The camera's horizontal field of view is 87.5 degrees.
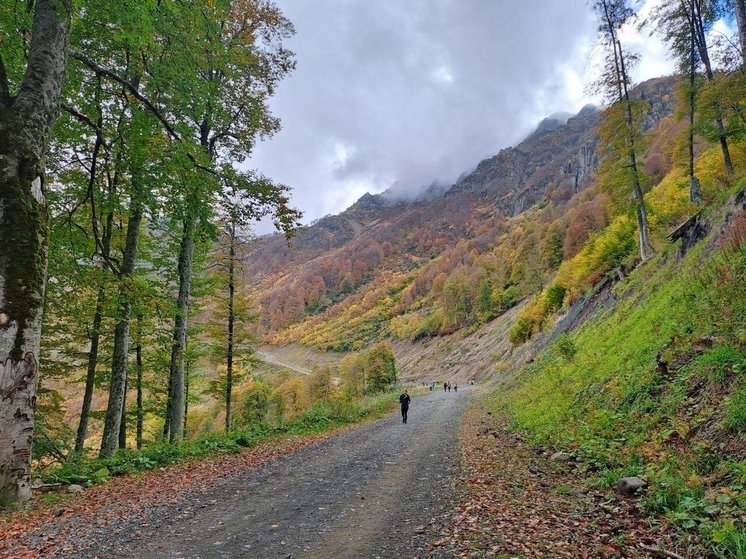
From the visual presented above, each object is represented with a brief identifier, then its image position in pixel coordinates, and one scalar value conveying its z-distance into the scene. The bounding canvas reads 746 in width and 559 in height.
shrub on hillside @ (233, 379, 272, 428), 37.31
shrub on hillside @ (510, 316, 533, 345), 44.11
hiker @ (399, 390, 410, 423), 18.36
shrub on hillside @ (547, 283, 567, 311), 39.16
